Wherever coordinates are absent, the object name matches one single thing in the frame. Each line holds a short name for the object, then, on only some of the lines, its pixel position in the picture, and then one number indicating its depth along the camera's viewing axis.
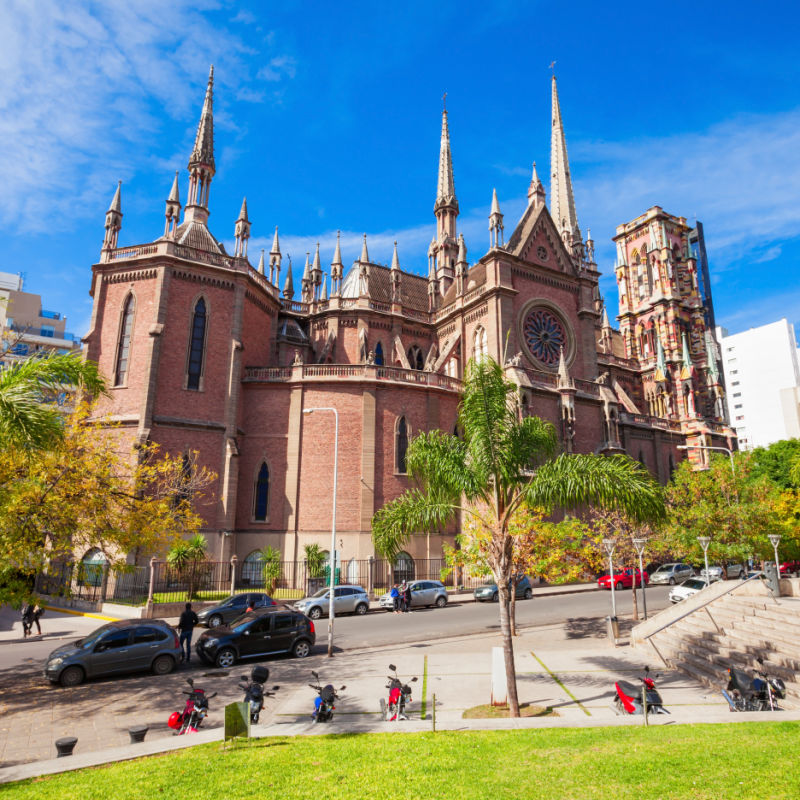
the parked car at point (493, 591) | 28.59
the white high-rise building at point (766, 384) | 86.69
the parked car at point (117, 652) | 13.52
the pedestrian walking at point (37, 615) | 19.33
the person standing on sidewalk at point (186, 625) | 16.69
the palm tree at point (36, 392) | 10.46
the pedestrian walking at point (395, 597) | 25.34
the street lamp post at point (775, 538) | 19.52
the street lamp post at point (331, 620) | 16.71
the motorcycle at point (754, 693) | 10.67
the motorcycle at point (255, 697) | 10.00
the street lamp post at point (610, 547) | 20.13
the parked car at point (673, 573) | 34.25
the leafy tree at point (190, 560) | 25.33
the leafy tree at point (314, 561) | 29.14
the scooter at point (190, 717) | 9.69
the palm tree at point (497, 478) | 11.87
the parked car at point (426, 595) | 26.27
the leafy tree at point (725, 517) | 25.73
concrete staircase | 13.45
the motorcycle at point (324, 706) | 10.06
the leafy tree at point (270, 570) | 28.08
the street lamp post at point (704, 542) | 21.53
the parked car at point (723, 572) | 28.52
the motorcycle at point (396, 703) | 10.16
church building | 30.88
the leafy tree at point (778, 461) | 43.81
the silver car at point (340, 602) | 23.08
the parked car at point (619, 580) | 33.06
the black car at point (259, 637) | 15.67
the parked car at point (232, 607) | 20.91
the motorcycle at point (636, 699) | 10.17
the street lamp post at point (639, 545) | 21.06
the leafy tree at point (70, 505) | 12.30
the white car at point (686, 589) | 26.12
